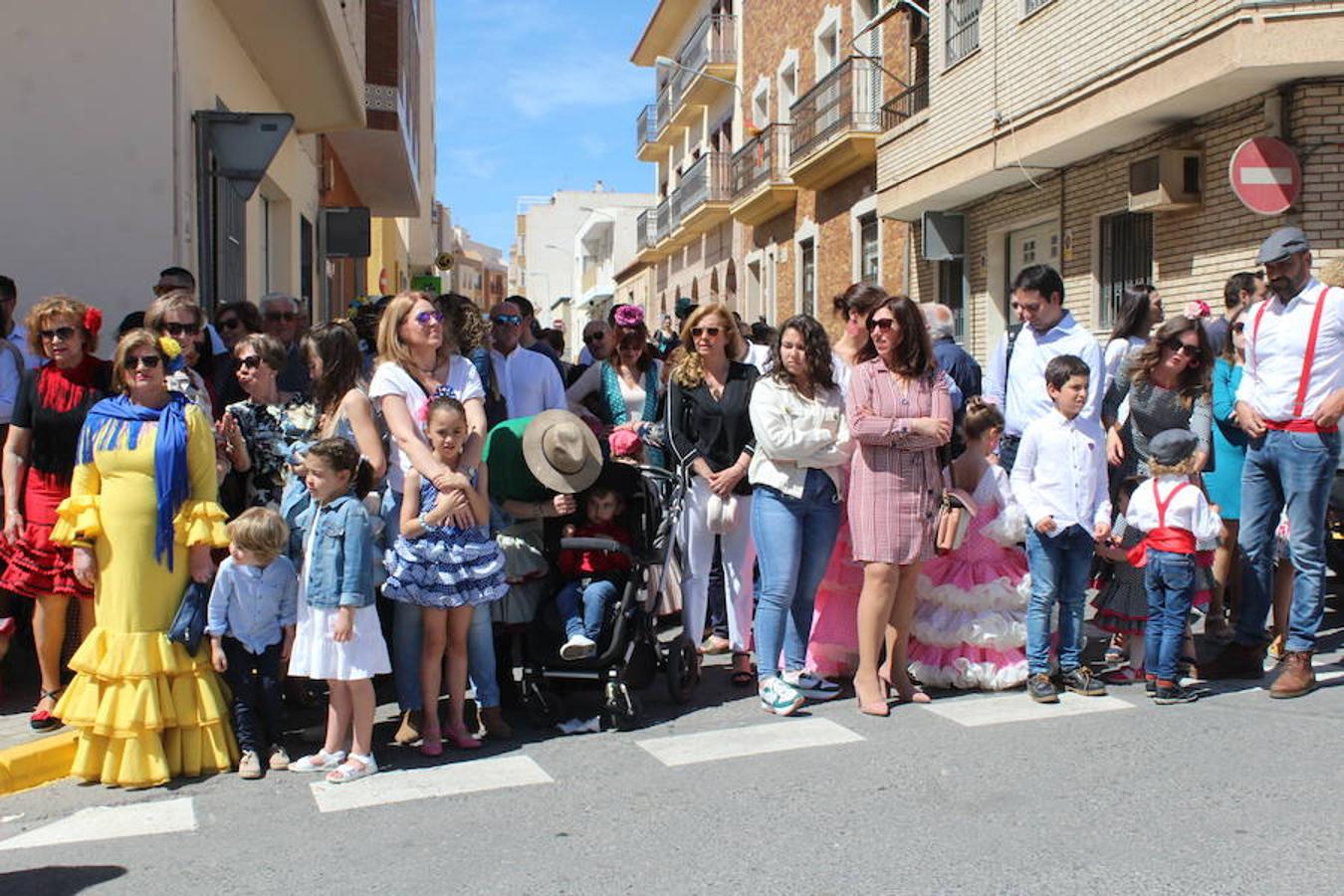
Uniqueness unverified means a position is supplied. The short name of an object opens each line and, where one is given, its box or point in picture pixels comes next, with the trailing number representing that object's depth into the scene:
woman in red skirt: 6.04
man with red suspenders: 6.18
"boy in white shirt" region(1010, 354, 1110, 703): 6.23
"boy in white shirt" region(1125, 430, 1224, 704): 6.12
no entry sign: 10.77
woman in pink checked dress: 6.07
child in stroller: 5.91
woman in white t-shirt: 5.62
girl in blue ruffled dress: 5.50
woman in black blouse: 6.68
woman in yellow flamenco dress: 5.23
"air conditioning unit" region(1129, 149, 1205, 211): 12.44
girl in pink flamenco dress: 6.50
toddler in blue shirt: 5.29
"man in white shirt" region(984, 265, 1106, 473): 7.05
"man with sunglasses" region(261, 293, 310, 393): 8.00
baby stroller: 5.93
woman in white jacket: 6.22
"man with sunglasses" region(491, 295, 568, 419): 7.73
